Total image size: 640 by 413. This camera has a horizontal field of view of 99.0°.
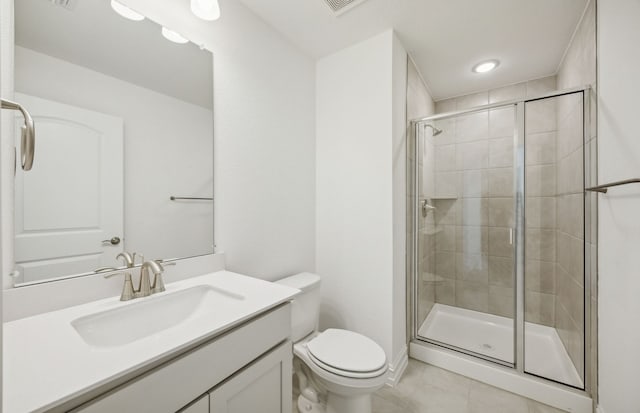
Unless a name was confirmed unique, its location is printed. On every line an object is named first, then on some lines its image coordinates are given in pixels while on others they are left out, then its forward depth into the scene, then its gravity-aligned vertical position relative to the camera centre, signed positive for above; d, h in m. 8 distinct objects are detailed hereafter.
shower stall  1.65 -0.24
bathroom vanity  0.62 -0.41
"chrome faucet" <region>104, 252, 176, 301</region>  1.04 -0.30
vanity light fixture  1.26 +0.92
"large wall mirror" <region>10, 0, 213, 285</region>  0.95 +0.27
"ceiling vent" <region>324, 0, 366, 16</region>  1.57 +1.16
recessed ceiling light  2.21 +1.15
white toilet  1.28 -0.79
